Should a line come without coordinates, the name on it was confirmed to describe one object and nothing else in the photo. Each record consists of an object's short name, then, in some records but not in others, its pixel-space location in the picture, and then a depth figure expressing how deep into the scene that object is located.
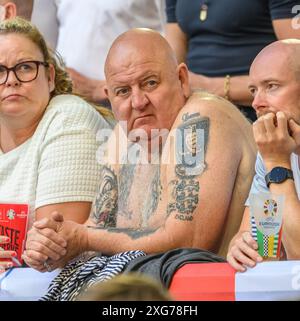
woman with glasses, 8.25
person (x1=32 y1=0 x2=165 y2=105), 9.84
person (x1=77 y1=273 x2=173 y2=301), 4.49
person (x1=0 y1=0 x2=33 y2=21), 10.14
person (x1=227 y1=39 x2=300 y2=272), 6.75
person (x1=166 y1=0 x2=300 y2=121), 8.55
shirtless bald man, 7.43
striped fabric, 7.06
